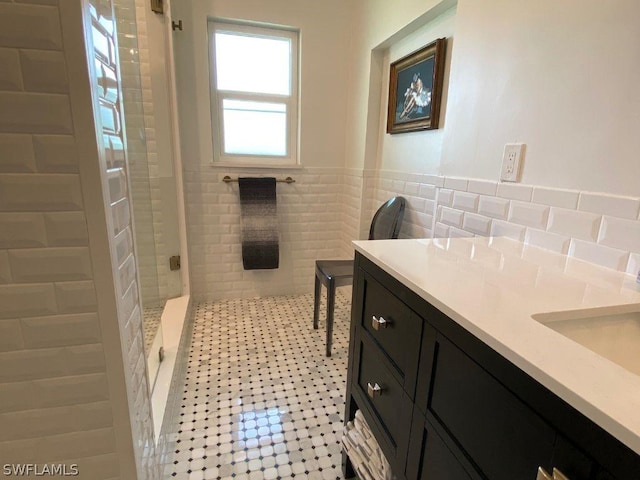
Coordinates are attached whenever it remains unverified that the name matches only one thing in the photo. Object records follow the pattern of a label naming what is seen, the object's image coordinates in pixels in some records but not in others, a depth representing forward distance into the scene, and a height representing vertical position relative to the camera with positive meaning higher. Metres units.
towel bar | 2.55 -0.17
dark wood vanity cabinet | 0.44 -0.42
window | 2.45 +0.47
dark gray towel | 2.58 -0.50
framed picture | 1.77 +0.41
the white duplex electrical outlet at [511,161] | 1.15 +0.01
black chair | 2.01 -0.68
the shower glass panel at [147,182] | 1.78 -0.17
